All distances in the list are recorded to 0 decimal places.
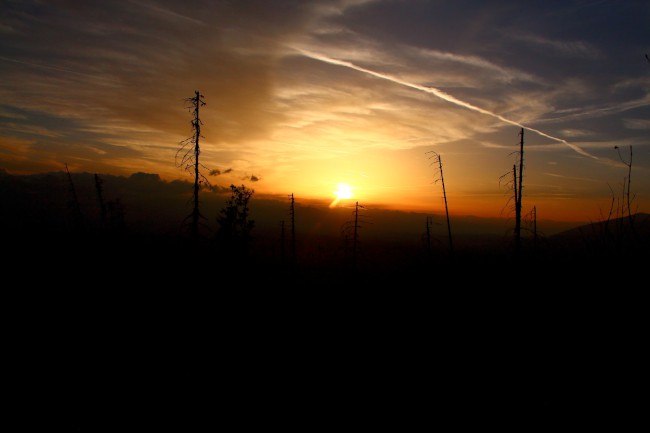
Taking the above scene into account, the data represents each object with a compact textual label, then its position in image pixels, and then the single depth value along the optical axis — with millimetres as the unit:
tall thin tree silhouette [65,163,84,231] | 47712
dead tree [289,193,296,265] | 43238
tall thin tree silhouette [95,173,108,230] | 43919
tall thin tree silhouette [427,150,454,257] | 27572
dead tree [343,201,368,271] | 35000
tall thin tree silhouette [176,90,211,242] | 20541
